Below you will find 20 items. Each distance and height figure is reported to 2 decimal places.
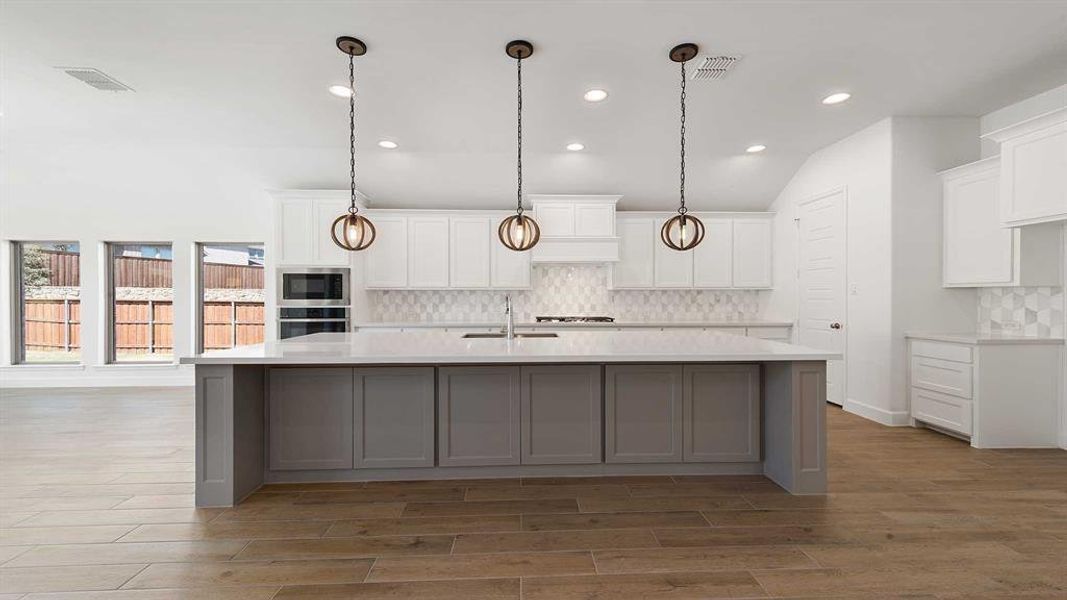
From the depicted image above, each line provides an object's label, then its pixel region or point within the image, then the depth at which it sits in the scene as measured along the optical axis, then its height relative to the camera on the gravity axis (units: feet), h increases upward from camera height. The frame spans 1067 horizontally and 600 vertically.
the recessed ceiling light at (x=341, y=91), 13.15 +5.47
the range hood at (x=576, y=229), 21.49 +2.95
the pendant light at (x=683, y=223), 11.09 +1.78
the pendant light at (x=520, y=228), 11.11 +1.62
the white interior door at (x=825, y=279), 17.53 +0.69
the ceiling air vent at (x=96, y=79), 12.23 +5.51
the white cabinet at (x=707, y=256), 22.54 +1.86
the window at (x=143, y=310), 22.81 -0.55
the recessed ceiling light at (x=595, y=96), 13.55 +5.52
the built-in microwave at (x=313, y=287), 20.01 +0.43
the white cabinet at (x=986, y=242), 13.16 +1.52
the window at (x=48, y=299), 22.54 -0.04
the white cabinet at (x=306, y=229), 20.08 +2.74
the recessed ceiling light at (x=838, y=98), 13.84 +5.56
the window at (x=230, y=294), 23.12 +0.18
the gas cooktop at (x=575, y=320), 22.18 -0.98
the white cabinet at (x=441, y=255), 21.85 +1.87
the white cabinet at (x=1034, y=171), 11.64 +3.06
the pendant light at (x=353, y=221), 10.84 +1.74
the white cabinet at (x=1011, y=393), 13.10 -2.51
